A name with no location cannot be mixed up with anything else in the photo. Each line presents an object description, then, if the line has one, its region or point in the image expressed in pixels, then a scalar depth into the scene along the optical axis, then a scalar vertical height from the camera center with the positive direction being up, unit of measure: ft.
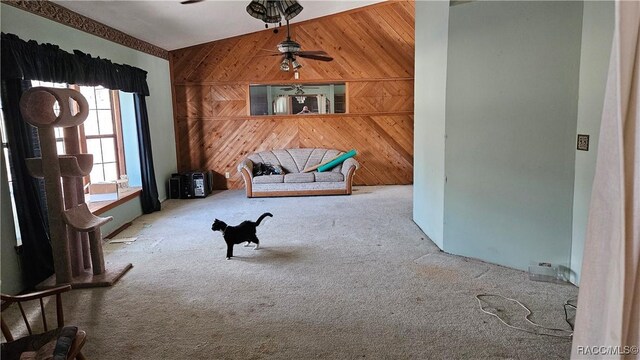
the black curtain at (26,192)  11.00 -1.29
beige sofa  23.68 -2.56
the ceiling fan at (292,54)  16.24 +3.81
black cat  13.55 -3.15
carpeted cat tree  10.57 -1.40
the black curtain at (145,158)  19.48 -0.71
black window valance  10.91 +2.73
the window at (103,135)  17.72 +0.48
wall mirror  26.61 +2.72
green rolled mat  24.85 -1.43
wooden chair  5.77 -2.98
